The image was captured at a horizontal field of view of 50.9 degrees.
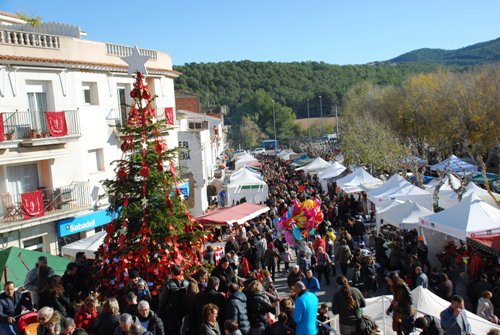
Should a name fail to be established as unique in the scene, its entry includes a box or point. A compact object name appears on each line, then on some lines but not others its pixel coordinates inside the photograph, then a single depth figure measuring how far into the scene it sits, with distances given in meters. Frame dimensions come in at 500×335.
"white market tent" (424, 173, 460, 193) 21.47
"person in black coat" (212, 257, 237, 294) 9.02
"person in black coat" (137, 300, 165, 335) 6.72
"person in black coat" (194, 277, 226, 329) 7.61
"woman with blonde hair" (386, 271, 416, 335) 8.41
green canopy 10.79
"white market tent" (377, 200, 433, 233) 16.05
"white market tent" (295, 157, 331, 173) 35.00
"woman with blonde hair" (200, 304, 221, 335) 6.60
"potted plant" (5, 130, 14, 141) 16.25
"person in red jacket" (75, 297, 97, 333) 7.44
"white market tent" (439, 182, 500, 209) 19.34
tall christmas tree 9.20
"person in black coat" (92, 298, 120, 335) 6.83
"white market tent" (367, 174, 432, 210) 19.25
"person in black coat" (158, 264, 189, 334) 7.94
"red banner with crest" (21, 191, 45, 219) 16.45
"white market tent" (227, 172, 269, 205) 27.05
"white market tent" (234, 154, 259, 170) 43.94
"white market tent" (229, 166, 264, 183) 28.00
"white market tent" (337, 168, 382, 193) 24.06
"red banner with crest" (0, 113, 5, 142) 15.84
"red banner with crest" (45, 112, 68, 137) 17.45
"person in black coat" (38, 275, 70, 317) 8.45
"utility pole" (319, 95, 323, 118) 117.89
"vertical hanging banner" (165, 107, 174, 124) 24.22
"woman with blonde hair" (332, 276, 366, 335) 7.97
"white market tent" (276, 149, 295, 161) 57.60
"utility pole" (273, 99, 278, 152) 97.21
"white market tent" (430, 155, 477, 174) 29.49
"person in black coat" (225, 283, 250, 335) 7.45
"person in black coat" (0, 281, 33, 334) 7.89
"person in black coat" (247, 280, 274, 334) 7.79
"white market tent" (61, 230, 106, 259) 13.87
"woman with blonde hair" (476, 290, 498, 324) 9.53
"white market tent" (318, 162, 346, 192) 30.69
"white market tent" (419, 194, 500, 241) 12.88
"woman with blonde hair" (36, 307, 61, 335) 6.34
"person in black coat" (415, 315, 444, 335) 7.42
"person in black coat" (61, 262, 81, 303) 9.30
